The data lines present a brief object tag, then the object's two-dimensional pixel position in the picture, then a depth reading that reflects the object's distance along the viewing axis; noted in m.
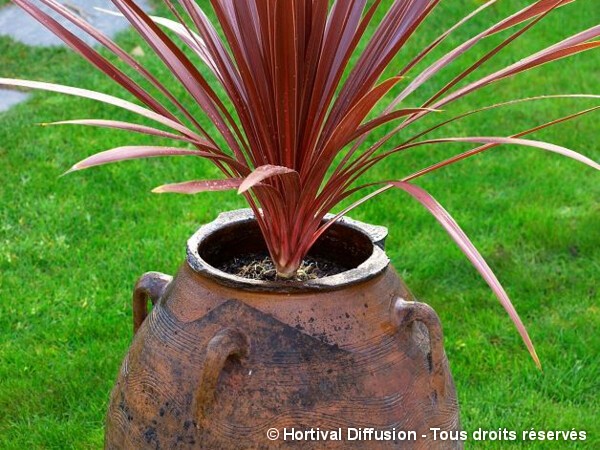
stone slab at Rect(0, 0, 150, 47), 5.36
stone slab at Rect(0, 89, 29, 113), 4.64
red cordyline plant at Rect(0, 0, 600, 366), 1.58
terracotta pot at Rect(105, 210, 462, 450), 1.65
